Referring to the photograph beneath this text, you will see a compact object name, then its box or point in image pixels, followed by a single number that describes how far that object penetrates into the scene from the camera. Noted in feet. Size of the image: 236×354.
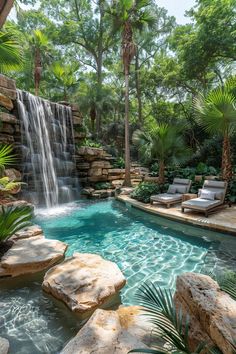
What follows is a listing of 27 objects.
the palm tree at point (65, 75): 54.95
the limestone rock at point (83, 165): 43.70
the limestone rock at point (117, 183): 43.88
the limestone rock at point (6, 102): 31.91
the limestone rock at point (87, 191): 39.28
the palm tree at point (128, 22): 37.99
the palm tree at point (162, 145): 31.55
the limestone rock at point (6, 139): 32.19
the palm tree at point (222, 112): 23.81
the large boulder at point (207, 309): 5.11
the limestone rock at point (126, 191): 37.40
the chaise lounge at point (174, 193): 27.54
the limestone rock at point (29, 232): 15.99
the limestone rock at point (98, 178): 43.27
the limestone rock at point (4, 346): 6.85
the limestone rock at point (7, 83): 33.49
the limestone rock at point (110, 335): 6.49
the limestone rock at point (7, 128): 32.37
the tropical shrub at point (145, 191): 31.32
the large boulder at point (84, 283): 9.32
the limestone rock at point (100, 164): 43.69
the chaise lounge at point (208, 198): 22.67
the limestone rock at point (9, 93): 33.35
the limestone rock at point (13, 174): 28.64
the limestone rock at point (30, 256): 11.89
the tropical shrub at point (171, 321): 4.18
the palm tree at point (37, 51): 48.42
